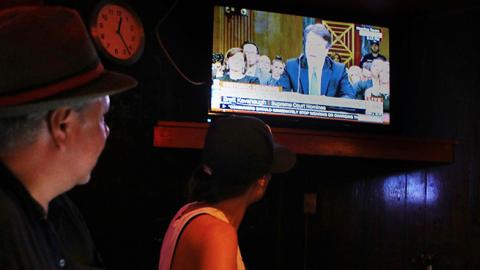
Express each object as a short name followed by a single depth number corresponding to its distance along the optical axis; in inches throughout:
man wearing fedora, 30.9
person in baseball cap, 56.8
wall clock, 109.0
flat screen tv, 118.7
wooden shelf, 107.0
